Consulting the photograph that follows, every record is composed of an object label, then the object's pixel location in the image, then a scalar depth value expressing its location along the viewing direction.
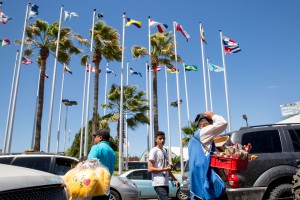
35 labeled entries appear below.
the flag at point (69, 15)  19.98
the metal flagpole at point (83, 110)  22.82
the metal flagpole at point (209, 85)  23.93
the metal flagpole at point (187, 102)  26.27
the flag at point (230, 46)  20.42
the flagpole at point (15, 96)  16.45
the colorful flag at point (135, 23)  19.41
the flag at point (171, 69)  23.80
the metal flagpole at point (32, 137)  22.00
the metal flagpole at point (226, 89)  21.21
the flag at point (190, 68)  23.05
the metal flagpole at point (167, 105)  26.00
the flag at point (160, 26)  19.81
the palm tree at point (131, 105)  23.00
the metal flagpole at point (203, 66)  23.42
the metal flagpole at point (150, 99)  20.88
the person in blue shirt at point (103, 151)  4.13
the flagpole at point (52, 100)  19.28
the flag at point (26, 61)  20.89
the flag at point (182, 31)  20.54
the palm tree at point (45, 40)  21.11
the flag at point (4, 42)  18.89
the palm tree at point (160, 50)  24.09
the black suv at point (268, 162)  4.52
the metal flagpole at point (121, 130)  18.46
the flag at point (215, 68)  22.42
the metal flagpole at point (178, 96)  21.81
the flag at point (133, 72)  26.22
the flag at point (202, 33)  22.34
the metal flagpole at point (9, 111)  17.75
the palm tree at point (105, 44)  22.48
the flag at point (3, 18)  17.16
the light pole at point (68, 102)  27.12
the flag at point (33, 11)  18.26
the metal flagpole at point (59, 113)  24.64
